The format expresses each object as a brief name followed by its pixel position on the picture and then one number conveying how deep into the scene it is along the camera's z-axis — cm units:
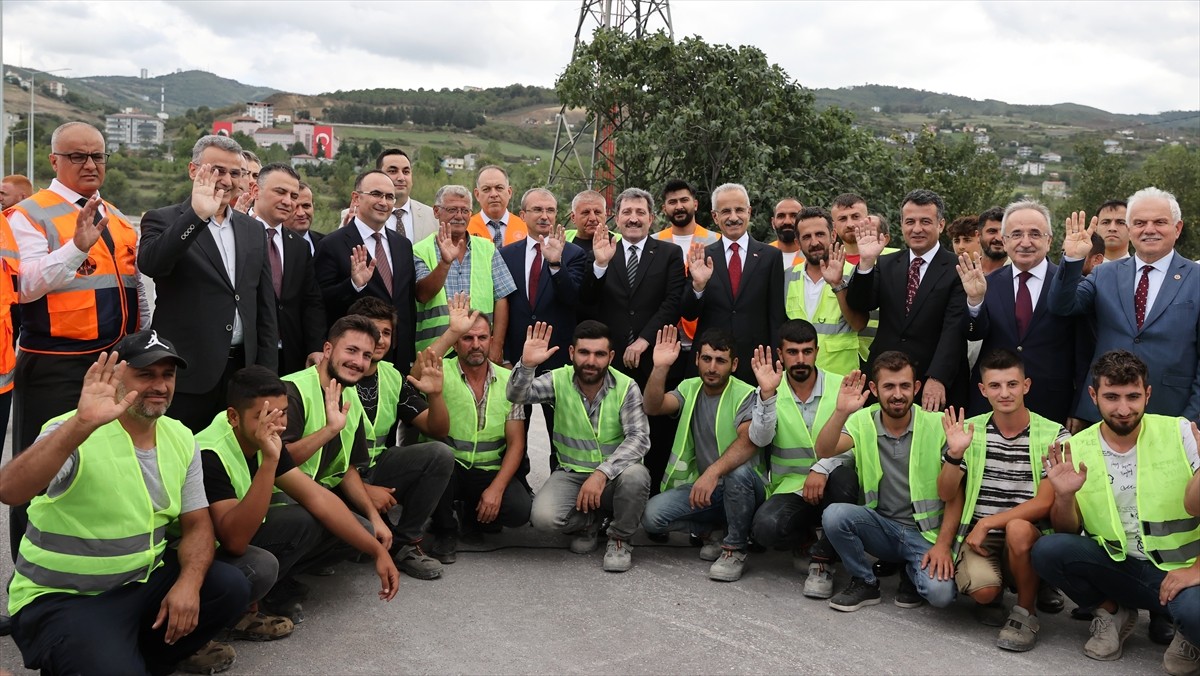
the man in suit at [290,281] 615
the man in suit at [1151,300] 561
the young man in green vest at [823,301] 690
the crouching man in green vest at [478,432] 631
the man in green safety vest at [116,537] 384
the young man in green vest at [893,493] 552
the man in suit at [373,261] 657
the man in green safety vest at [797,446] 593
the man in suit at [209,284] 511
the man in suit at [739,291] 690
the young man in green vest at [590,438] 622
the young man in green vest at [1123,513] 483
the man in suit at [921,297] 635
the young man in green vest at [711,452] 608
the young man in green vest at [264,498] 458
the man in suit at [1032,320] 616
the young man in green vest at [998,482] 526
